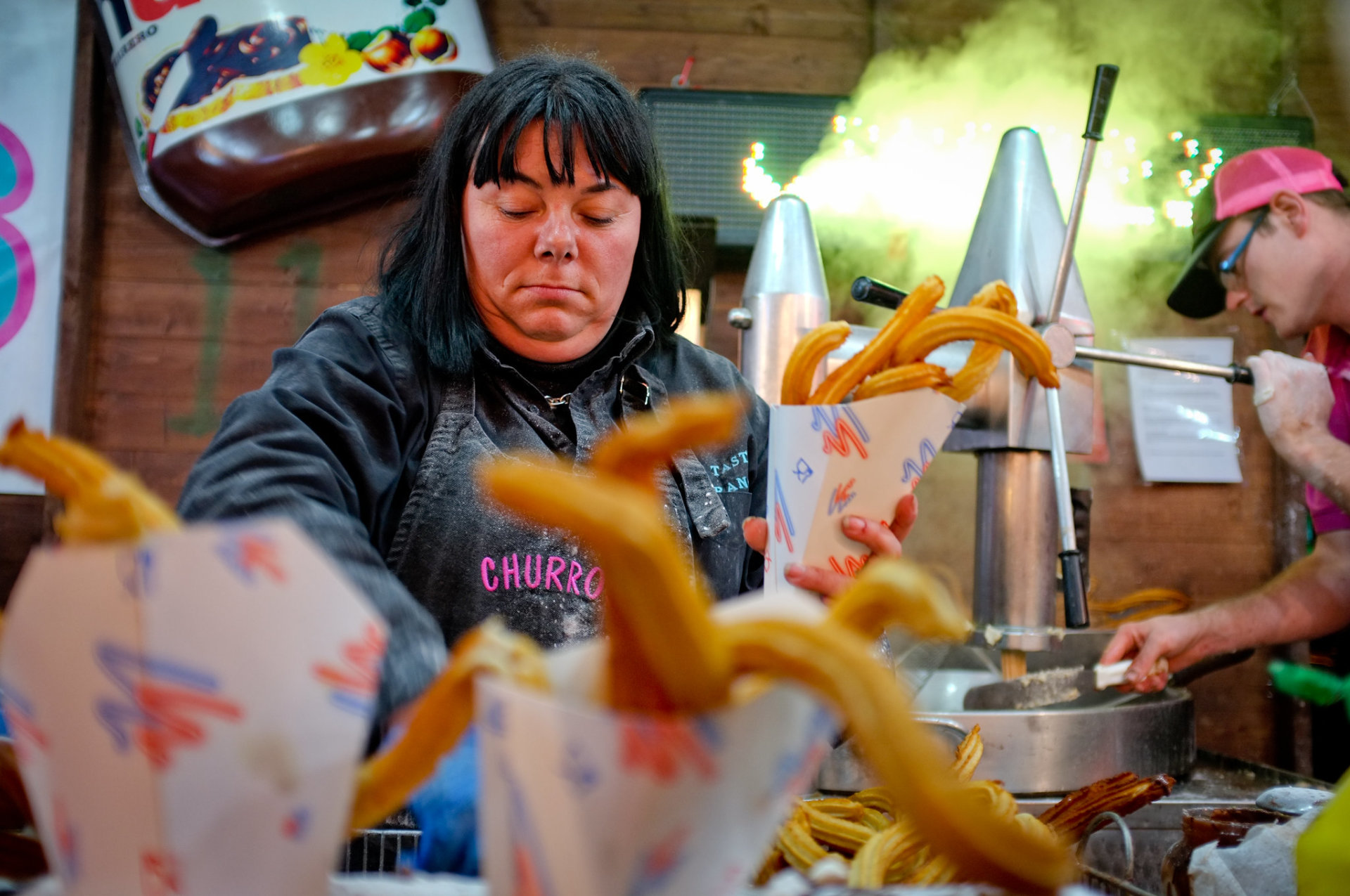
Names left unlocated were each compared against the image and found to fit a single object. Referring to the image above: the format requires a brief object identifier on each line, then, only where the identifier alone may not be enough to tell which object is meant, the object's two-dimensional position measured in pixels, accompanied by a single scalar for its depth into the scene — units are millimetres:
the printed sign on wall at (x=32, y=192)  2748
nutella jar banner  2551
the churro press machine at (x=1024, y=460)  1488
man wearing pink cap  2012
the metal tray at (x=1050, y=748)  1475
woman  1094
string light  2707
